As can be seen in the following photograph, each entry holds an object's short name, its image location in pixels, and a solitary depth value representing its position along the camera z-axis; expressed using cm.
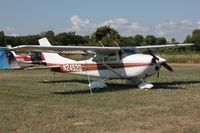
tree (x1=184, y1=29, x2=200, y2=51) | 10669
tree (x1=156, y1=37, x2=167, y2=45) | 11890
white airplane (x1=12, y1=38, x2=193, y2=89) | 1733
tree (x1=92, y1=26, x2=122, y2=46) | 9256
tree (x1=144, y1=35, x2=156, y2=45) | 11719
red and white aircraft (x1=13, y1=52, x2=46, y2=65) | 4398
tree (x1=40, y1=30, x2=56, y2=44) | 11399
